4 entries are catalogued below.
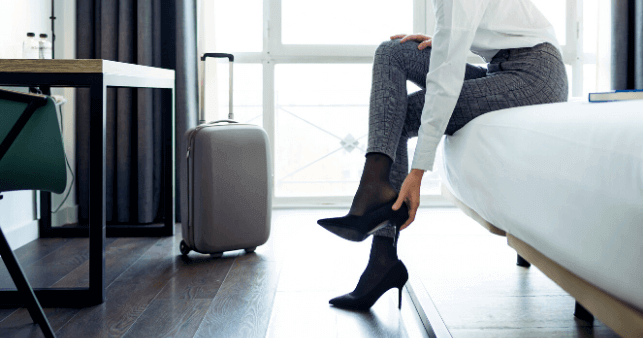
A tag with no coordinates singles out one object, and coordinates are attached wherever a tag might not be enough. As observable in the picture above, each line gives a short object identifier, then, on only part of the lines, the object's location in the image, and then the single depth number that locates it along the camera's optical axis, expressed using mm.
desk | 1377
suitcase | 1830
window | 2920
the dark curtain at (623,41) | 2695
